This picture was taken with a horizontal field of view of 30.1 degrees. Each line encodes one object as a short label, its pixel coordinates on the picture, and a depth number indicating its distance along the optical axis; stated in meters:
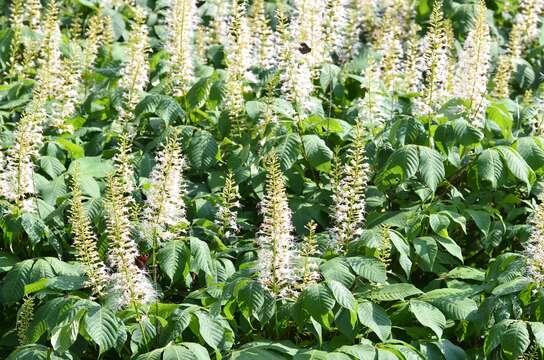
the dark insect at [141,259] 5.54
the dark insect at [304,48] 6.98
